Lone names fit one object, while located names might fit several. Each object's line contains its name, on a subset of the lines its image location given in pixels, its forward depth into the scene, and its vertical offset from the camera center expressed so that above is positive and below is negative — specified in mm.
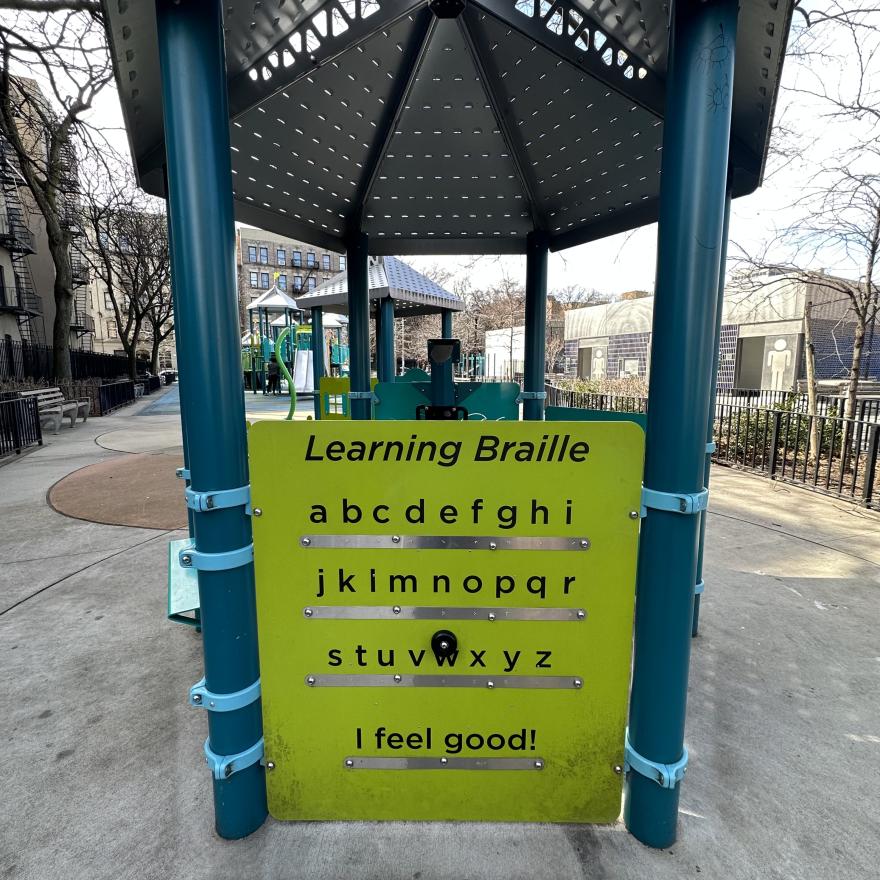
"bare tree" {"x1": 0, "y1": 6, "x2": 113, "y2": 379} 10805 +6270
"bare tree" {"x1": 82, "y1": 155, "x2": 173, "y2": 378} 23586 +6053
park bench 13070 -1141
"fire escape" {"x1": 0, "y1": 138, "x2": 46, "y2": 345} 22694 +5007
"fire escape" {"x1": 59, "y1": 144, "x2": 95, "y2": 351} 16641 +5527
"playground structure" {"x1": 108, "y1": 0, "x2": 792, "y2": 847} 1600 +1068
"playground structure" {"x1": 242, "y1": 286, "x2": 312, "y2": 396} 23531 +1375
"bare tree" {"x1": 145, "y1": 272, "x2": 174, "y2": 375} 35875 +3504
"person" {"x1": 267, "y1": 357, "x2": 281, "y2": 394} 26422 -783
